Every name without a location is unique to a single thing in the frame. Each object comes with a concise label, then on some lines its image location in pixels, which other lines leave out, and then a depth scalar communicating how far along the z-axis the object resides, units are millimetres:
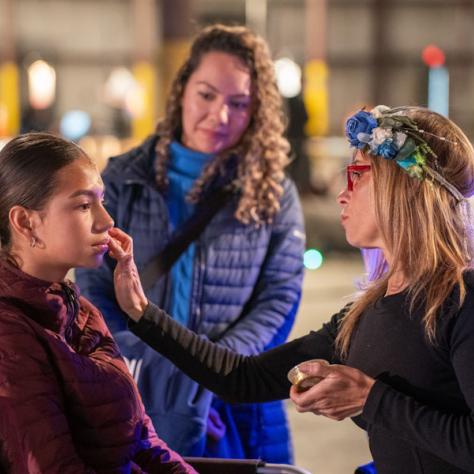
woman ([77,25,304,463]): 3234
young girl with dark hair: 2445
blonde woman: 2532
